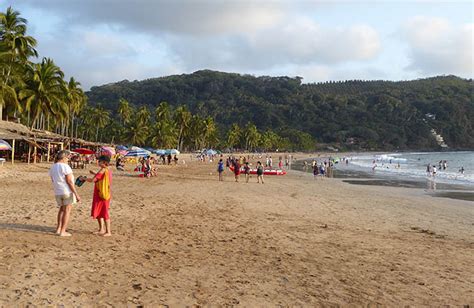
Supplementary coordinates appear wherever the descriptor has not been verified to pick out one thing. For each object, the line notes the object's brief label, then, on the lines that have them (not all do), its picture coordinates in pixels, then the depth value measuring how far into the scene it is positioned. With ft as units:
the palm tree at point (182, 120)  270.46
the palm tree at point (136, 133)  241.96
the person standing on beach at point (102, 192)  22.22
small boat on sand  103.91
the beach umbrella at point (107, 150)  113.29
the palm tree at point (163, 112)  269.17
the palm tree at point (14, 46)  110.01
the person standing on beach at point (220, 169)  75.99
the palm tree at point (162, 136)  245.86
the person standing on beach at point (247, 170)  75.36
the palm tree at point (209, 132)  293.84
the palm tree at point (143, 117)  244.75
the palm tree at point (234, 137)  370.94
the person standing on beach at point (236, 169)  75.41
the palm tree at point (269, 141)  412.42
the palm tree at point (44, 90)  114.73
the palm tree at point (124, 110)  260.17
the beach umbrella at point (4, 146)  74.63
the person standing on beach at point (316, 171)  97.40
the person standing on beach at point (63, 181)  21.06
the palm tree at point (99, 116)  258.78
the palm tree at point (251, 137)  393.93
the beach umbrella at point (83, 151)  96.68
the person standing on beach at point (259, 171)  72.79
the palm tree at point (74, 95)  149.79
